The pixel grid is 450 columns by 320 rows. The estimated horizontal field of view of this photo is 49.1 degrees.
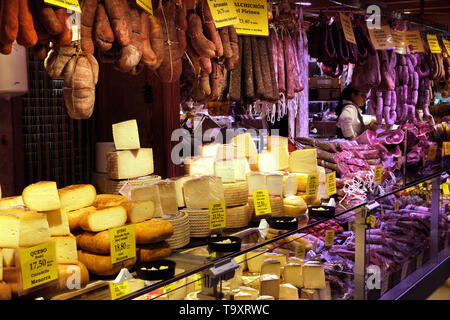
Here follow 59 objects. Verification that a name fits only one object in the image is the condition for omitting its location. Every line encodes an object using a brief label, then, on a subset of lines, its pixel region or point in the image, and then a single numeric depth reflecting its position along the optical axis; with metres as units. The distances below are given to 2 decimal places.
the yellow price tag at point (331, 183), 3.20
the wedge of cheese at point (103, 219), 1.89
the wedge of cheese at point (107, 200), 2.10
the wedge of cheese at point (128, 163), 2.56
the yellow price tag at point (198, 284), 2.03
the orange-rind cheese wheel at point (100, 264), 1.83
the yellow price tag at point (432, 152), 4.74
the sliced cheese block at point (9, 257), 1.58
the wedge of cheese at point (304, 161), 3.05
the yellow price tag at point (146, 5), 2.32
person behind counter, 5.89
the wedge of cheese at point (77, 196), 2.02
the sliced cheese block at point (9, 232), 1.59
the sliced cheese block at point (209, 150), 2.82
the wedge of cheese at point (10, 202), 1.89
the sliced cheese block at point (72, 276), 1.69
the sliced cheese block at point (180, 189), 2.44
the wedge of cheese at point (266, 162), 3.01
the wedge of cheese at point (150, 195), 2.15
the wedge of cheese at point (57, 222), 1.81
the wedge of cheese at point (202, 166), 2.69
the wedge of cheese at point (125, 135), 2.58
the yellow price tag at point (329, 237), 3.40
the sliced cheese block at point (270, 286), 2.73
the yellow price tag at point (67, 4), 1.88
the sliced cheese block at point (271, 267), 2.87
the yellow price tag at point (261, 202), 2.60
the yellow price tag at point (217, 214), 2.27
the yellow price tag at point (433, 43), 5.60
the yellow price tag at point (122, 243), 1.79
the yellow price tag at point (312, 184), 2.99
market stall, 1.87
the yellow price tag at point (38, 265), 1.51
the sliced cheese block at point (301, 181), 2.99
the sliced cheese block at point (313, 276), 3.01
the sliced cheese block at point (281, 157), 3.06
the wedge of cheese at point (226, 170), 2.58
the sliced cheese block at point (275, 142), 3.13
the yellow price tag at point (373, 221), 4.04
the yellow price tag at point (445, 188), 4.82
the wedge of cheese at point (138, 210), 2.03
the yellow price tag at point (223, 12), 2.68
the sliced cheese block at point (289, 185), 2.89
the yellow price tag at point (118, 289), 1.67
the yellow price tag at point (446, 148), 5.05
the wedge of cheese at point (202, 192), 2.38
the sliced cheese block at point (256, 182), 2.71
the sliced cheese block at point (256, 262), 2.87
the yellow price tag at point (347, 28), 4.05
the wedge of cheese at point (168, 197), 2.26
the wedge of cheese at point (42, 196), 1.77
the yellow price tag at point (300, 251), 3.16
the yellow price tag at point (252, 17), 2.93
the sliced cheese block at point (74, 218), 1.96
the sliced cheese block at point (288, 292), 2.86
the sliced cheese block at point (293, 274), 2.99
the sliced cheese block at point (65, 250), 1.79
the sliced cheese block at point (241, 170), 2.64
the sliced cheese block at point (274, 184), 2.74
